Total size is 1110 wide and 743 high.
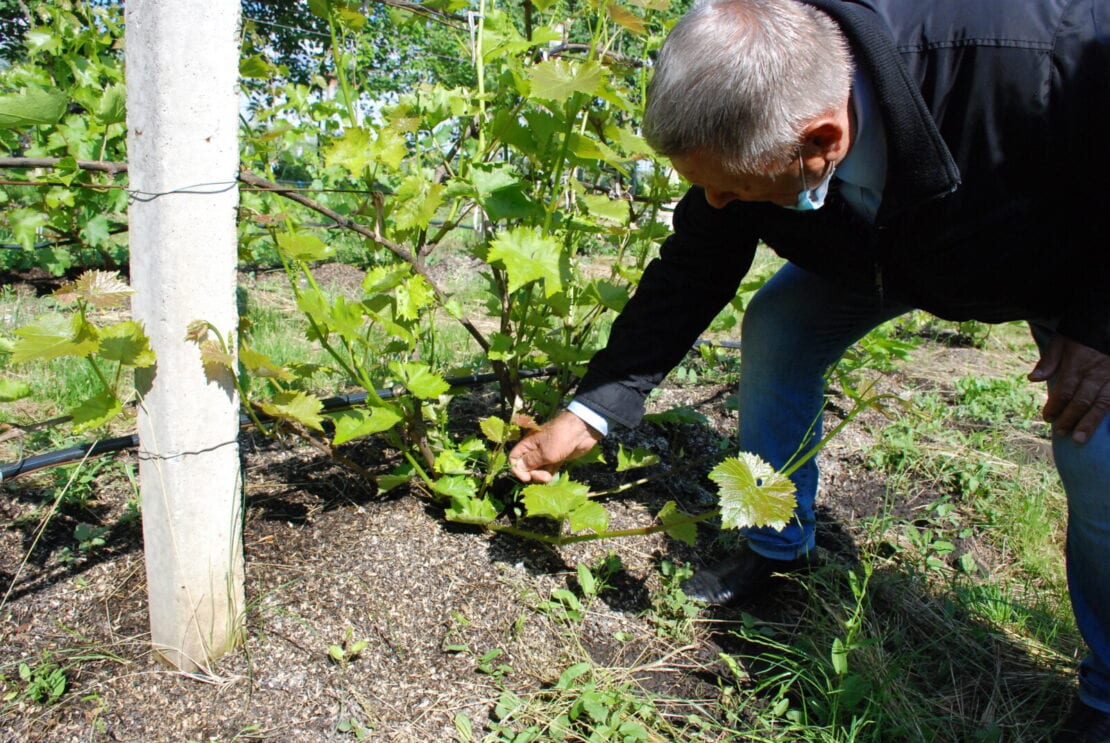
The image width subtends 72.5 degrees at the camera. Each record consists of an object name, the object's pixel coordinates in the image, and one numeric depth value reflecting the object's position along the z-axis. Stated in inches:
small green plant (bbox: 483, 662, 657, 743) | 55.1
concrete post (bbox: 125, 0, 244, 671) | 44.7
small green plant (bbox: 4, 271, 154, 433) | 44.6
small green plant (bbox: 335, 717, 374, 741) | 53.4
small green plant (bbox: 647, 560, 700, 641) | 68.6
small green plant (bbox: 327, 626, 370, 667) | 58.4
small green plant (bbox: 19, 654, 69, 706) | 53.1
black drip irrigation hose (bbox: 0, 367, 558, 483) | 57.6
